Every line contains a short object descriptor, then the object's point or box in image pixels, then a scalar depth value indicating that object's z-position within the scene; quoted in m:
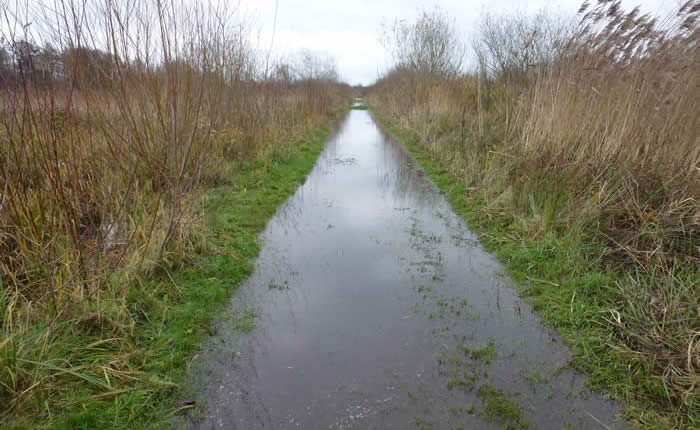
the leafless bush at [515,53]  5.38
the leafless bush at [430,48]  15.00
